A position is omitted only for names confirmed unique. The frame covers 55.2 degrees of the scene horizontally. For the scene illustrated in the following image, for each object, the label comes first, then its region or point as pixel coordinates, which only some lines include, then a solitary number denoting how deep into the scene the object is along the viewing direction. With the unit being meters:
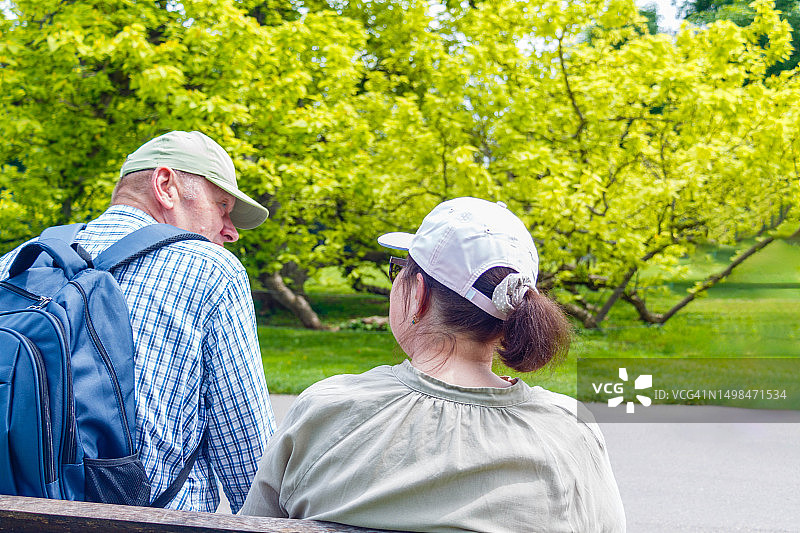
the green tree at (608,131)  8.78
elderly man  1.66
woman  1.25
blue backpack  1.43
